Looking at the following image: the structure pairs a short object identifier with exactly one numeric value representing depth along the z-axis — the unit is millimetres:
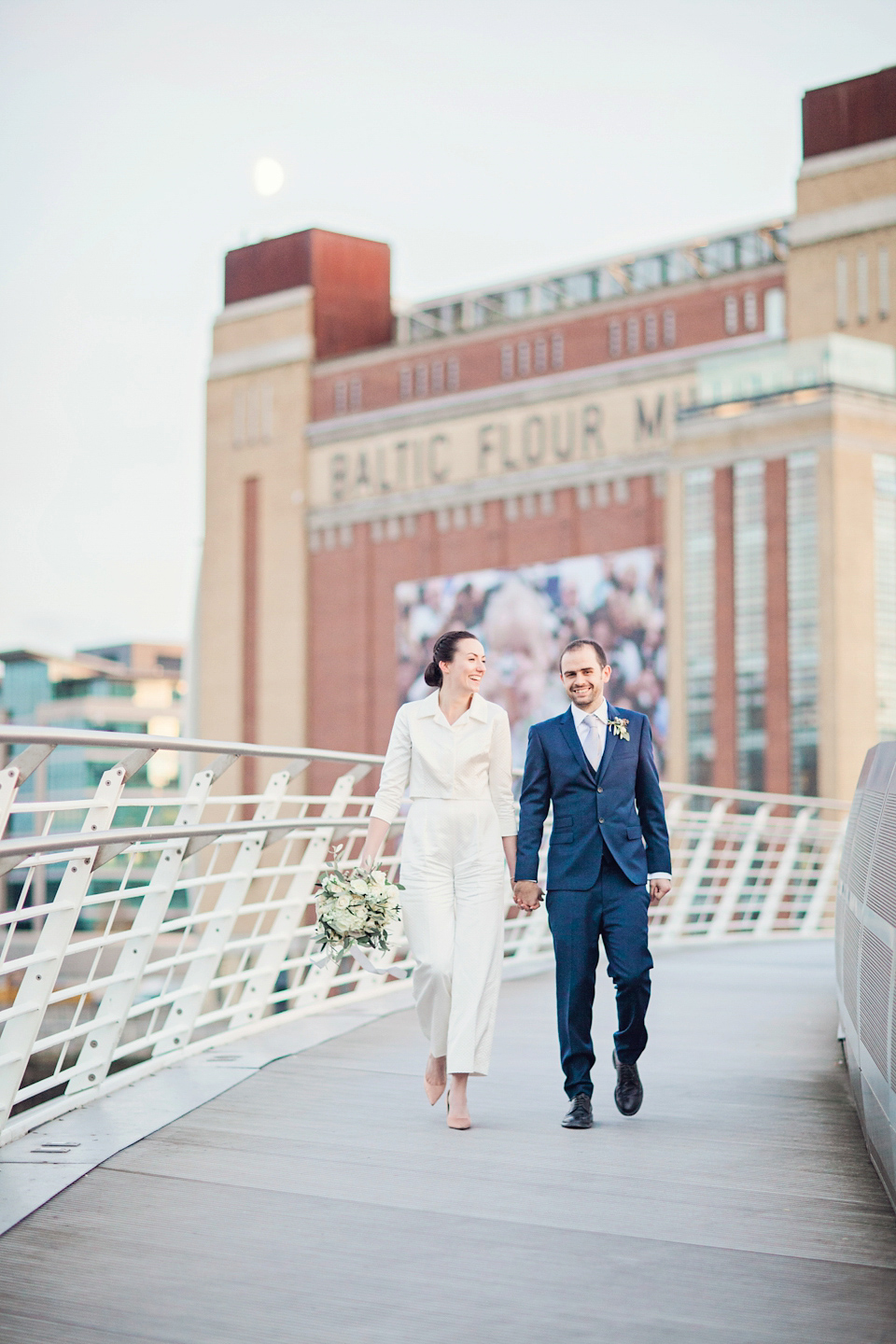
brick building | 40656
